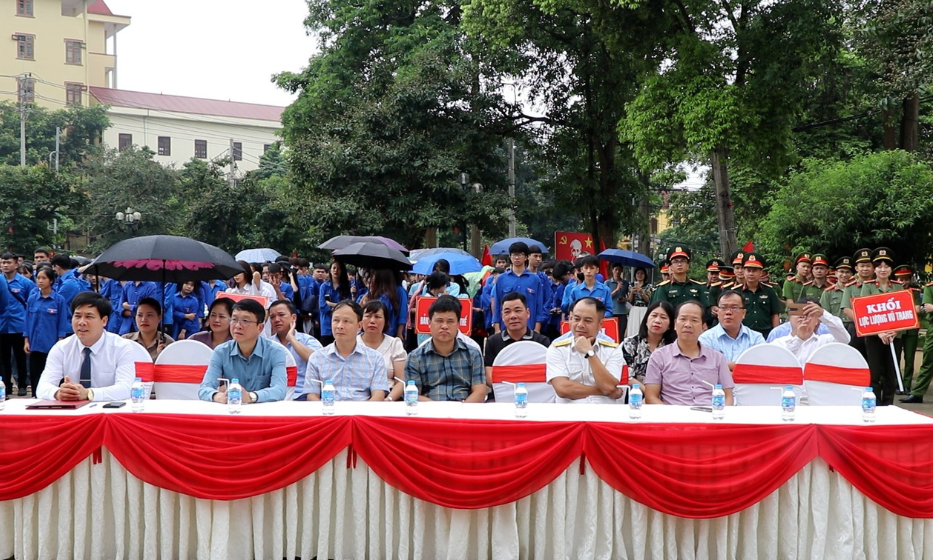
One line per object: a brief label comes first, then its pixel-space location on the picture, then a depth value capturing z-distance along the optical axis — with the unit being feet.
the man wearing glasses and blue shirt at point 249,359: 17.93
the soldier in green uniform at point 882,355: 30.53
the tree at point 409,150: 68.03
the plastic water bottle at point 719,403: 15.21
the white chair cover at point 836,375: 19.29
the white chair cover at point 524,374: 20.01
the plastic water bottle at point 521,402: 15.37
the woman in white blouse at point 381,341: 20.63
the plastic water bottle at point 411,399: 15.51
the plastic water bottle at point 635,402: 15.11
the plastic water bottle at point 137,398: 15.60
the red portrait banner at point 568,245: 71.00
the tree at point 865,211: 48.03
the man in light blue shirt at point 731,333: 21.79
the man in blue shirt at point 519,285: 33.27
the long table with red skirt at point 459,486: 14.39
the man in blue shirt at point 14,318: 32.68
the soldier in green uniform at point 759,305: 29.07
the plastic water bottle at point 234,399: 15.66
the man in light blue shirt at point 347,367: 18.93
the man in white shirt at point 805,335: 21.88
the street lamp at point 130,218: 106.73
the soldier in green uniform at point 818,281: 33.68
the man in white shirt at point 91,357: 17.90
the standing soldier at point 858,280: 31.45
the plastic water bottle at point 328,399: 15.55
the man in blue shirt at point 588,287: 33.12
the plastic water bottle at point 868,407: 15.10
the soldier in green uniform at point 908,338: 33.19
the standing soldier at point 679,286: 30.50
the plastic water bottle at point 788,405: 15.00
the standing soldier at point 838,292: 32.68
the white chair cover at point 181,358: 19.79
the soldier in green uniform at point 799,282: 34.58
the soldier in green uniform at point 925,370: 32.45
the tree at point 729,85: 51.83
